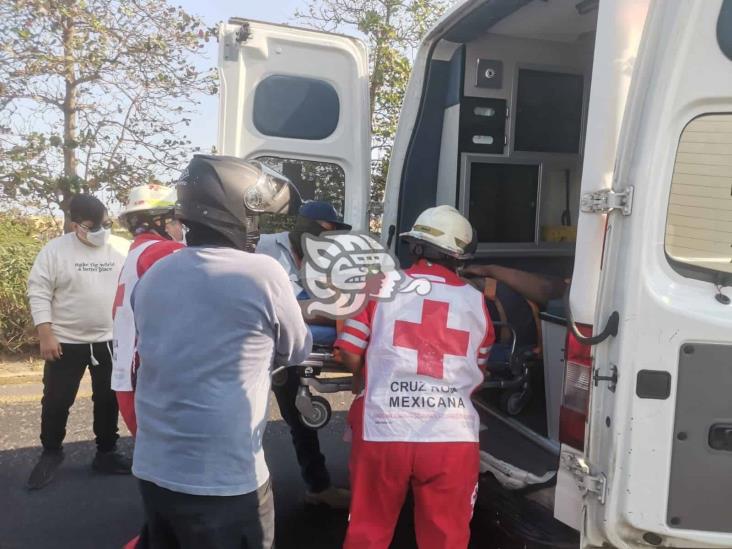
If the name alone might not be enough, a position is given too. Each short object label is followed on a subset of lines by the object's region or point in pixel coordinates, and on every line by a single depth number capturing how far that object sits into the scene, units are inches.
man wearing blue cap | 134.2
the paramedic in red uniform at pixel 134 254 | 106.7
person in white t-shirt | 153.6
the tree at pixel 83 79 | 250.5
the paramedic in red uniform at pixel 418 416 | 91.7
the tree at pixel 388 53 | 274.2
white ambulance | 71.2
